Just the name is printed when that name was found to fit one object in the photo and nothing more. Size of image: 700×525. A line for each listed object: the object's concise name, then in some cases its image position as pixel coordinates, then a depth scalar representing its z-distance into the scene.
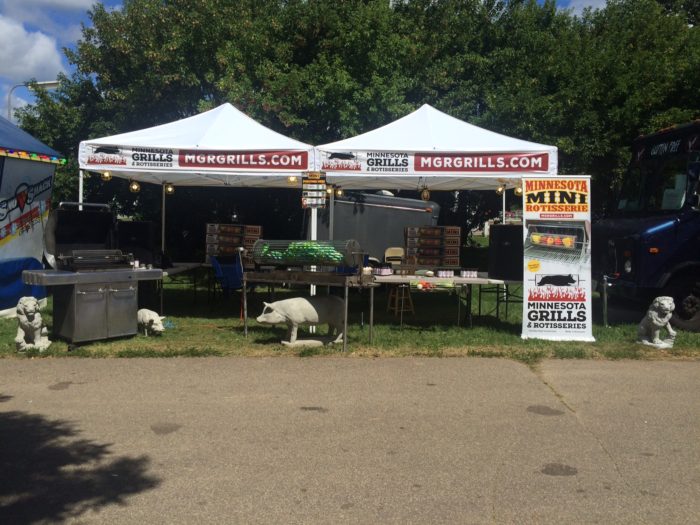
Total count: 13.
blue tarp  10.66
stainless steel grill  8.06
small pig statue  8.91
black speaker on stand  9.15
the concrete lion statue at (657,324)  8.14
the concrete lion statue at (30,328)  7.71
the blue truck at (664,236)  9.16
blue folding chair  11.44
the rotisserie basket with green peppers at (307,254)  8.23
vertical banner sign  8.68
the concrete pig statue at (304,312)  8.17
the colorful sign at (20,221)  10.52
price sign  9.84
